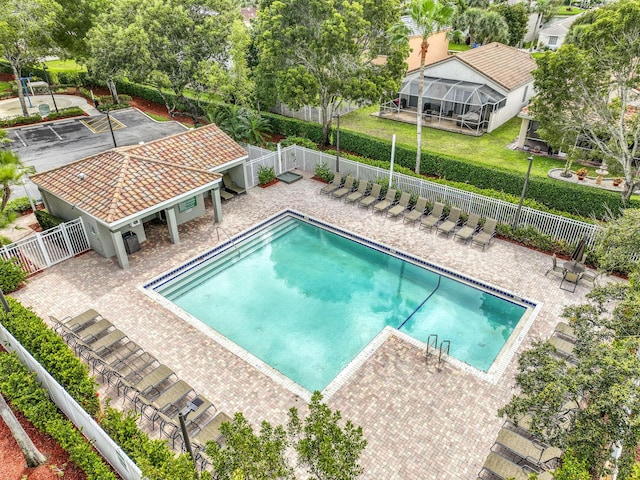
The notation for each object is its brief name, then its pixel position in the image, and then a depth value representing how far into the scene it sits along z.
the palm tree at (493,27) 55.34
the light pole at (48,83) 38.37
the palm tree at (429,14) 21.05
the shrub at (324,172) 25.19
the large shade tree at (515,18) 59.34
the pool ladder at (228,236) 20.32
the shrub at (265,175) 25.06
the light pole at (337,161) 24.38
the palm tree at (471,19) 56.84
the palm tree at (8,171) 14.96
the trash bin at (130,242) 18.70
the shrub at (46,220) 19.20
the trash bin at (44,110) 36.69
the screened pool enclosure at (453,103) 32.56
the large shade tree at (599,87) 17.11
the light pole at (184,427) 8.14
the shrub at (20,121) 34.75
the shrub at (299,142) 26.91
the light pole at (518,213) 18.97
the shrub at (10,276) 16.25
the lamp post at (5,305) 13.10
